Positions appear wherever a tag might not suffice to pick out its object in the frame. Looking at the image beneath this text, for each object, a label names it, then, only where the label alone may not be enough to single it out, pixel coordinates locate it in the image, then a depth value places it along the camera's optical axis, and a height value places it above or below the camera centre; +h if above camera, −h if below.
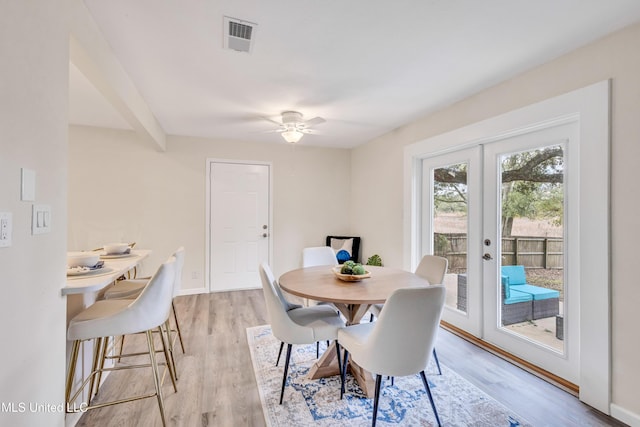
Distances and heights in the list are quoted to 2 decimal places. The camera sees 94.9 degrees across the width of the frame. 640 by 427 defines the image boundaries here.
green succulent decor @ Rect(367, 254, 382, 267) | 4.07 -0.64
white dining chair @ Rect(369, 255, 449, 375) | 2.30 -0.46
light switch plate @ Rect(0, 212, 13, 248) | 0.96 -0.06
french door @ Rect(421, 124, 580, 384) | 2.13 -0.23
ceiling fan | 3.17 +1.01
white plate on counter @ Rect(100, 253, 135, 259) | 2.29 -0.34
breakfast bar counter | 1.42 -0.36
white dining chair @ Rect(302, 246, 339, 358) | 3.02 -0.45
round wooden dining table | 1.76 -0.49
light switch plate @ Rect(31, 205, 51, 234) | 1.16 -0.03
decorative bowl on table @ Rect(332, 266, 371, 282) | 2.09 -0.45
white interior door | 4.44 -0.16
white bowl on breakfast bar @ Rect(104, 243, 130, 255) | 2.34 -0.30
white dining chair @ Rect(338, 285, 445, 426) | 1.42 -0.60
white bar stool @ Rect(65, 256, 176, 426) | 1.58 -0.60
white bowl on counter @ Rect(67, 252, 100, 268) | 1.72 -0.29
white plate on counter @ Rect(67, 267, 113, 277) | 1.61 -0.34
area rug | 1.72 -1.20
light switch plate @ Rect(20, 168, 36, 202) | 1.08 +0.10
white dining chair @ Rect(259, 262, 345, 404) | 1.85 -0.72
